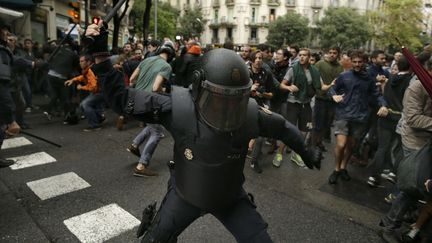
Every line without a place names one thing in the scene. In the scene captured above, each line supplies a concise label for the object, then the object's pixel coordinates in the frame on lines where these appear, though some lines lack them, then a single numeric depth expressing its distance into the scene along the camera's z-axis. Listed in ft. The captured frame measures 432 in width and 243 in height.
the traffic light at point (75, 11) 36.19
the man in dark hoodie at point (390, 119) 15.20
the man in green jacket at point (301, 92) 18.76
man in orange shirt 23.98
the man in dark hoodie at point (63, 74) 26.14
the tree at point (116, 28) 44.30
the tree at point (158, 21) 139.74
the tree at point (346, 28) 167.43
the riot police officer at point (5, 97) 15.33
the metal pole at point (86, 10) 33.38
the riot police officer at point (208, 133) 6.47
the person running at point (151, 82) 16.12
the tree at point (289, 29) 170.60
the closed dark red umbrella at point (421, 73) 9.68
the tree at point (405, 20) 139.54
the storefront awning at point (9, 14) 28.57
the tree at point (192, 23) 200.44
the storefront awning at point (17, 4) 38.70
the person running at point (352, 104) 16.20
